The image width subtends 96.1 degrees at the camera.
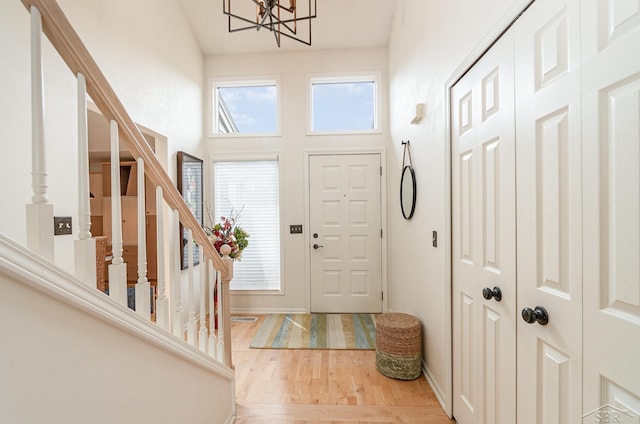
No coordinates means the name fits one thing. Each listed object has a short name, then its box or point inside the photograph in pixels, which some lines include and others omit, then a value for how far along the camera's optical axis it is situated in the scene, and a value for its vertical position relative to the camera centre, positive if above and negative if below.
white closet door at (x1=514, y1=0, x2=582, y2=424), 0.92 -0.01
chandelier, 3.19 +2.23
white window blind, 3.75 -0.01
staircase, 0.59 -0.27
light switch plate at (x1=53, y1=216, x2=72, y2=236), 1.69 -0.08
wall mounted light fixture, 2.27 +0.77
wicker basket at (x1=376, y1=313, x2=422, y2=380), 2.21 -1.09
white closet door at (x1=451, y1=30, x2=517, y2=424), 1.26 -0.16
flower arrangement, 3.04 -0.30
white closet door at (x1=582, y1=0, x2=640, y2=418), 0.75 +0.00
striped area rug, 2.85 -1.34
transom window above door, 3.72 +1.37
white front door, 3.68 -0.31
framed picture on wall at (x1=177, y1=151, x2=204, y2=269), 3.11 +0.29
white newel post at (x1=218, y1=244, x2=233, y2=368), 1.76 -0.67
